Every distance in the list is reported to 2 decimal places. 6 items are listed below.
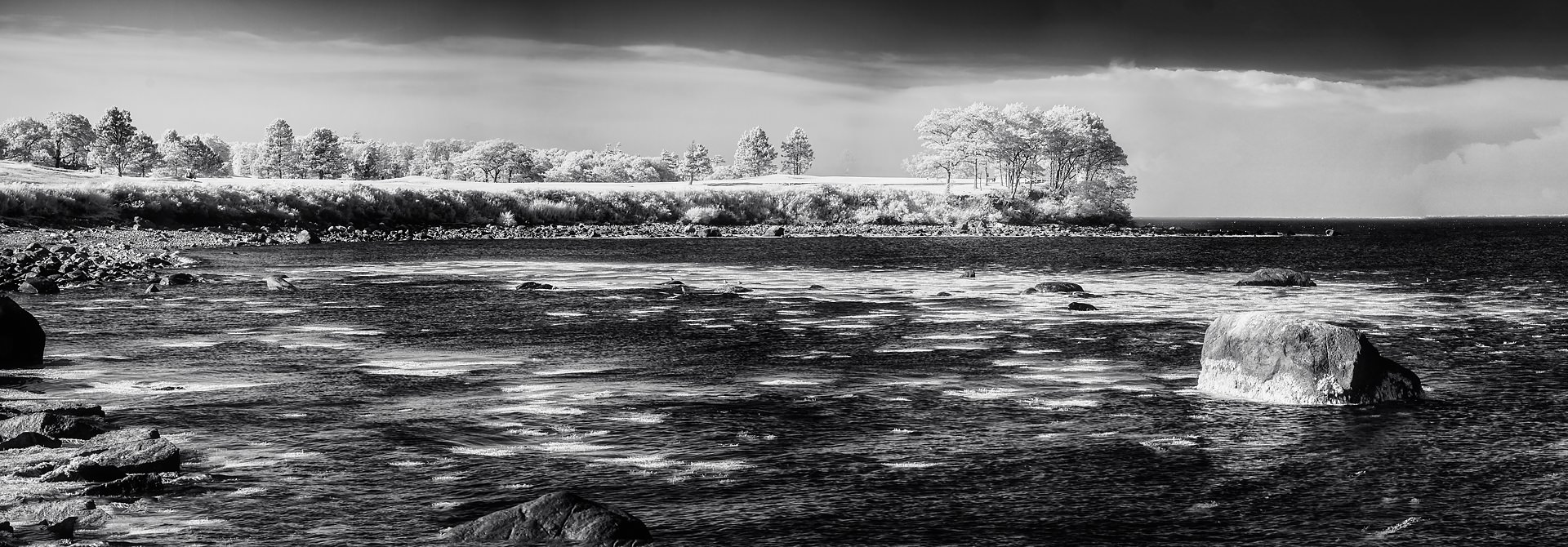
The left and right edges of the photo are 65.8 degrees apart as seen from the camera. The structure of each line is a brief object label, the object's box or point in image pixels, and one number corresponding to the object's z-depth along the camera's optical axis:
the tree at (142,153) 164.62
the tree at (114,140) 157.25
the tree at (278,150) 183.62
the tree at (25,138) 173.12
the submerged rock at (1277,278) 52.25
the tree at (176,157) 178.88
